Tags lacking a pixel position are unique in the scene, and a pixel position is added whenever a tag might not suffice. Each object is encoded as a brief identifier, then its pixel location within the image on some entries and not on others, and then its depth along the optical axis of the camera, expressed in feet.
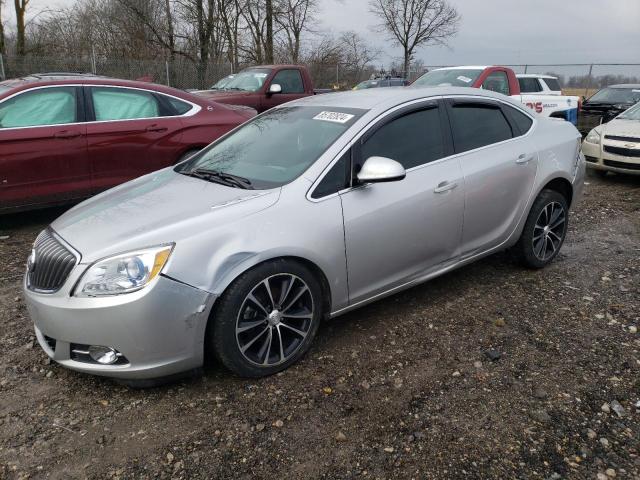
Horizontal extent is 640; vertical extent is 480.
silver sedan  8.33
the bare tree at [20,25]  68.54
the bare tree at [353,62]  90.12
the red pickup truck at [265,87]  32.01
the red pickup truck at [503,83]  31.55
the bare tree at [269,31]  79.07
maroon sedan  17.01
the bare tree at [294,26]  88.55
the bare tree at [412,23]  107.86
